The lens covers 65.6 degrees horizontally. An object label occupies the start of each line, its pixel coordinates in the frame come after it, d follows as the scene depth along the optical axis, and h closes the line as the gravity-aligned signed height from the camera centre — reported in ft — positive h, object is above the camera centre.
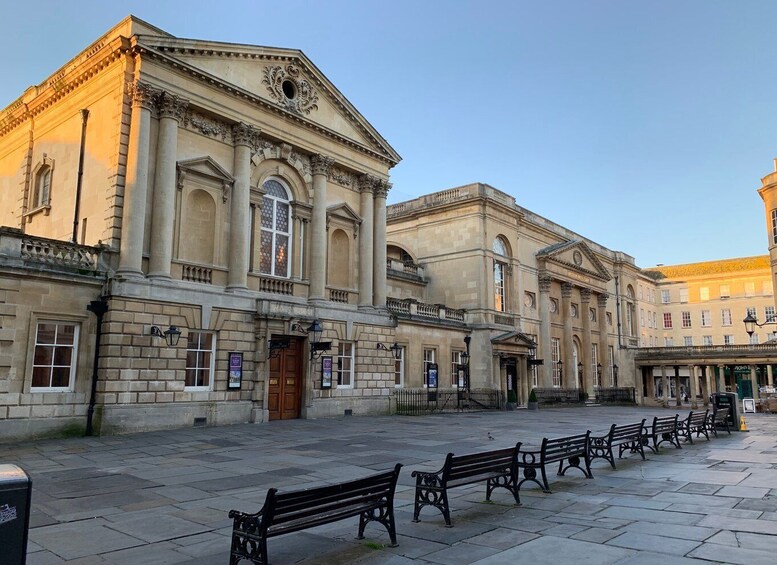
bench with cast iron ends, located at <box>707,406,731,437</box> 61.46 -4.31
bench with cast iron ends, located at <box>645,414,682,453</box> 47.55 -4.20
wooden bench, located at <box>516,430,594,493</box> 31.58 -4.25
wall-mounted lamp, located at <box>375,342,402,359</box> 88.38 +4.17
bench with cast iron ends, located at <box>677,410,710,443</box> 54.65 -4.33
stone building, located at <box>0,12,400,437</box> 56.18 +15.52
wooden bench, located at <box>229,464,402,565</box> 17.88 -4.30
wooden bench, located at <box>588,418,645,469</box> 39.63 -4.22
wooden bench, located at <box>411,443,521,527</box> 25.23 -4.26
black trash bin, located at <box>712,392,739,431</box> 67.67 -2.81
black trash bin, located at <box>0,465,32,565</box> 10.87 -2.57
